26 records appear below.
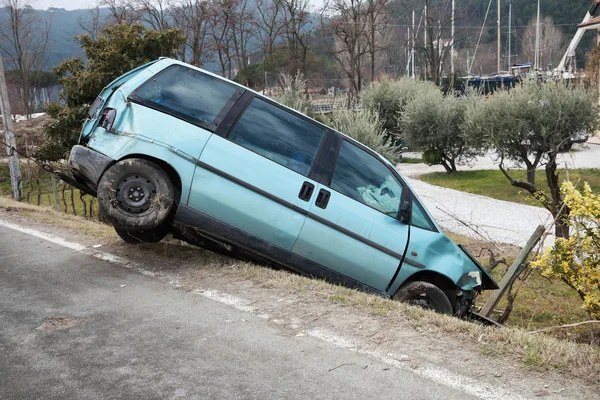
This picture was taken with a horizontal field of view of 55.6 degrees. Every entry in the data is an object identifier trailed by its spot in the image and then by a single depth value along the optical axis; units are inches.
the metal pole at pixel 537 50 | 2372.0
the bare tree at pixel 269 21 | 1665.8
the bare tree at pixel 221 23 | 1487.5
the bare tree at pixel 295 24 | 1603.1
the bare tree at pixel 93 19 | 1499.3
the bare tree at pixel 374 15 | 1614.7
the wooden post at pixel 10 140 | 604.4
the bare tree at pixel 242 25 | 1579.4
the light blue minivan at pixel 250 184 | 201.6
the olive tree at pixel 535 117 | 684.1
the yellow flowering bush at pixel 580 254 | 205.0
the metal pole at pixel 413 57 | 2369.3
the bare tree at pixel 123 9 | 1363.2
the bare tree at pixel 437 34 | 1759.4
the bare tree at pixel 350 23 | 1593.8
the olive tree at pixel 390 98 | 1059.9
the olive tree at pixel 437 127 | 883.4
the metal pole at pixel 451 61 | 2335.1
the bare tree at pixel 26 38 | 1359.5
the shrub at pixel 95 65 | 502.3
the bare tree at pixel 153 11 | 1390.3
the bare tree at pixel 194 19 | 1348.9
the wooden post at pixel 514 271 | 230.5
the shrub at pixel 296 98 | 784.3
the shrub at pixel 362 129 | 630.5
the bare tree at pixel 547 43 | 2687.0
